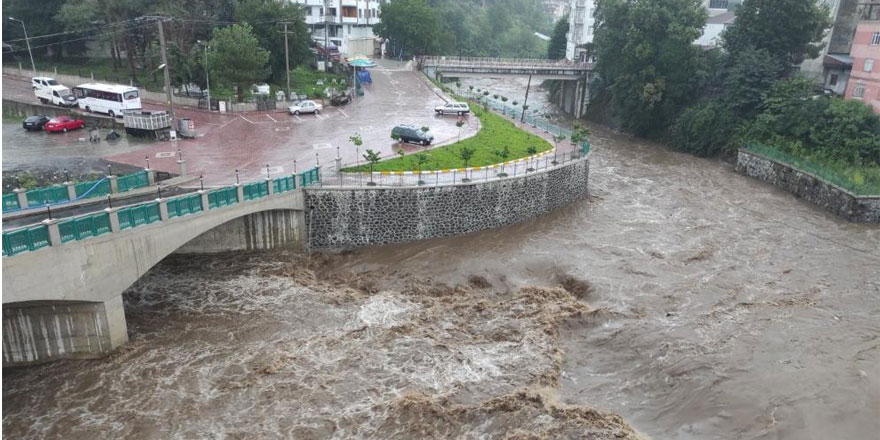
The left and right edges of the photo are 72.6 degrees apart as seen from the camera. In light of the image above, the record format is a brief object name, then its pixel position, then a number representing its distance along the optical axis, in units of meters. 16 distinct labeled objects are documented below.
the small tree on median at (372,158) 30.70
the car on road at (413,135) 37.84
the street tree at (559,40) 97.06
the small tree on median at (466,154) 33.88
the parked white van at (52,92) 44.22
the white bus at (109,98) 40.75
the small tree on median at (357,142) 32.66
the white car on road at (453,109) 47.97
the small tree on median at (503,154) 35.50
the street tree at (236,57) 46.09
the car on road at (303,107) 46.34
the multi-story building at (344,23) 82.19
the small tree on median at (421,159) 32.23
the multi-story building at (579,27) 85.49
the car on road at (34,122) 39.03
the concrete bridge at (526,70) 64.69
